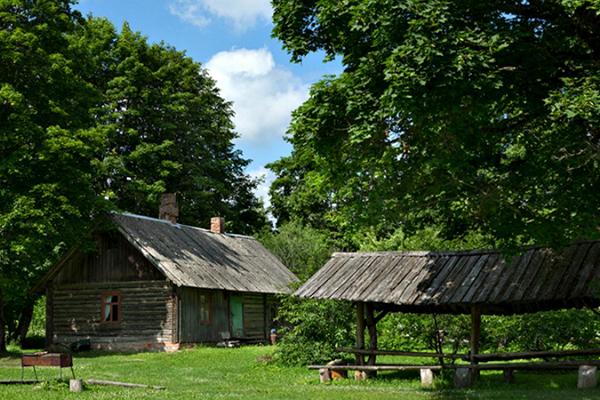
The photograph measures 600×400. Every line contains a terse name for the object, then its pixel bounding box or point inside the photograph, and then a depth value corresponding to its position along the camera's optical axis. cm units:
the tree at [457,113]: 1099
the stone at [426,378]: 1686
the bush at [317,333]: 2219
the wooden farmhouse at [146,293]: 3112
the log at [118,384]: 1628
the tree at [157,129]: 4084
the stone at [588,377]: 1509
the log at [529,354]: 1590
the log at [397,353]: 1747
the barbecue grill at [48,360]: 1583
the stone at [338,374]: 1889
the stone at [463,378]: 1645
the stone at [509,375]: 1756
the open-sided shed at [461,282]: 1620
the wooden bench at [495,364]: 1595
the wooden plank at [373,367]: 1714
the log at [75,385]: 1558
